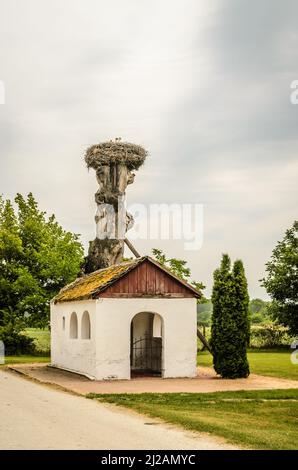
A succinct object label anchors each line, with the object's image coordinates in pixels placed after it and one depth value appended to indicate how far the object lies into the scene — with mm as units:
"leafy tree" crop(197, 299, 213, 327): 79075
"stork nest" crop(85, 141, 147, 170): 33781
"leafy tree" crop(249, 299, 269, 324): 104950
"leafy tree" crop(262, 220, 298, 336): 45562
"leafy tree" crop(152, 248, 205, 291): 44594
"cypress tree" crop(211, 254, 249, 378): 24203
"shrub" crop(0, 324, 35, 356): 40375
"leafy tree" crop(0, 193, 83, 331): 40438
